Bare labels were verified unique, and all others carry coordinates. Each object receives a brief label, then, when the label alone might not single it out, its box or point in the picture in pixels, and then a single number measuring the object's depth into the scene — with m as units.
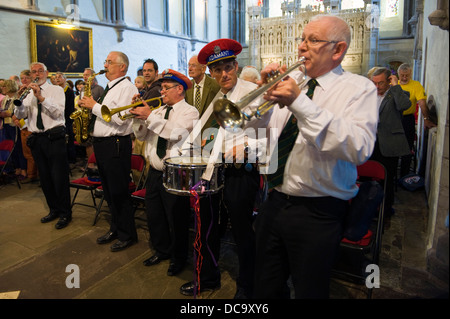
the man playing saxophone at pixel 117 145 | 3.53
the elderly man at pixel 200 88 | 3.46
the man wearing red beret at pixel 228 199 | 2.46
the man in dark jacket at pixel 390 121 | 4.04
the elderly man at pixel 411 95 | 5.25
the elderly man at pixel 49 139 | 4.24
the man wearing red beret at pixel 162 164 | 2.99
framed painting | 9.93
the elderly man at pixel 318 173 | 1.53
